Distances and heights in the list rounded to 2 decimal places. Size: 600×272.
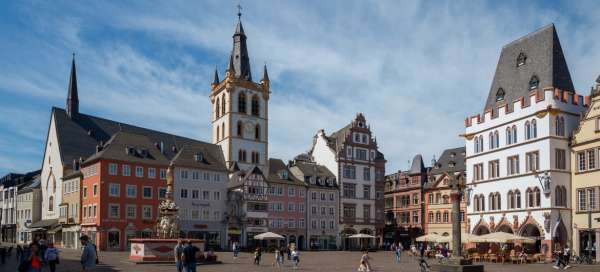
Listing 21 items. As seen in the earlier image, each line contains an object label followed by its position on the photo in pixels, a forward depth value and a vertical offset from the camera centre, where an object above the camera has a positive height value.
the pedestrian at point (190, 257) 24.47 -2.49
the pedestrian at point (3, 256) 41.81 -4.26
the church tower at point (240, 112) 92.25 +12.10
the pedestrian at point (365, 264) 34.78 -3.87
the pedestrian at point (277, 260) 43.81 -4.65
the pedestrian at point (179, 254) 26.92 -2.63
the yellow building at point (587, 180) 52.94 +1.28
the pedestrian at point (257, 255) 44.34 -4.34
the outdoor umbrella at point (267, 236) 69.06 -4.65
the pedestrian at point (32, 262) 17.88 -2.00
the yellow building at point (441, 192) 91.56 +0.32
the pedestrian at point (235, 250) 55.23 -4.98
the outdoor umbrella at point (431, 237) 57.28 -3.94
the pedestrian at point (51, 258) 22.61 -2.35
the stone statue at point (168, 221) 44.97 -2.04
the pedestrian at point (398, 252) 52.63 -4.88
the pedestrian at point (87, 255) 19.03 -1.91
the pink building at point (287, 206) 85.88 -1.77
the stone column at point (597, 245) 51.94 -4.06
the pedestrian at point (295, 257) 41.88 -4.21
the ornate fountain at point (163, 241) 42.06 -3.25
